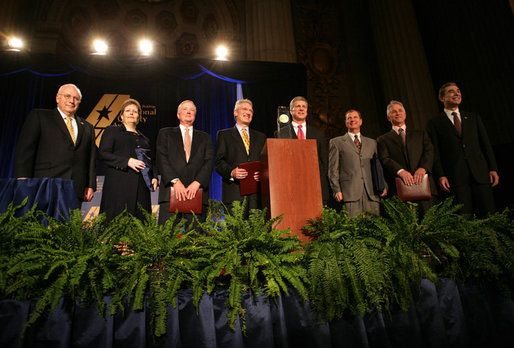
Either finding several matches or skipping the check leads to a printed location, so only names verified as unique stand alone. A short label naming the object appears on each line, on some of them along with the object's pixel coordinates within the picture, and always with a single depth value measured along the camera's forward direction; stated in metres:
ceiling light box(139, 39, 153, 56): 7.95
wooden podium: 1.88
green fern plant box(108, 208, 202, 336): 1.25
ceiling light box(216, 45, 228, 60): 8.20
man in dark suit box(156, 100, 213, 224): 2.81
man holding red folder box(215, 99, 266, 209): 2.96
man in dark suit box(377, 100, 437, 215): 3.22
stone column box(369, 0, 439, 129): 6.54
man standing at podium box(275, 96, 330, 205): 2.95
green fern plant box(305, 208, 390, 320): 1.32
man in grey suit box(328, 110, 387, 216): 3.16
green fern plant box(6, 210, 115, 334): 1.19
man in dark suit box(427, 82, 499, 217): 3.18
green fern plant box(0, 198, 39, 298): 1.20
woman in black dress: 2.96
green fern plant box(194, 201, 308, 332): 1.31
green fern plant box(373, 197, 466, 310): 1.42
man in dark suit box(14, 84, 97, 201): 2.67
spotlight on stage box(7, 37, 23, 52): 6.60
